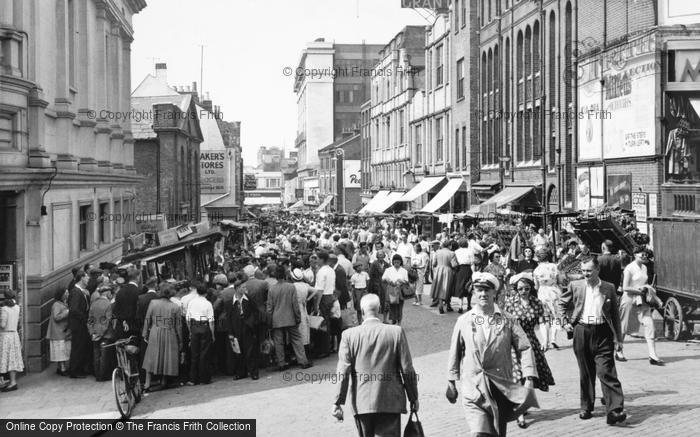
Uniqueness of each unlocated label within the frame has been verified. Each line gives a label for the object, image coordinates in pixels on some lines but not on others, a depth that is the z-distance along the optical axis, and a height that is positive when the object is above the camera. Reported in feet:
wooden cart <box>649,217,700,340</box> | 43.62 -3.87
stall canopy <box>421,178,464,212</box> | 125.39 +1.82
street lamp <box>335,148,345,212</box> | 251.19 +9.06
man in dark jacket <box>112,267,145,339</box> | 39.40 -4.88
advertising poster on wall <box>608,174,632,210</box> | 75.36 +1.30
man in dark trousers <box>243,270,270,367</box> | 41.34 -4.93
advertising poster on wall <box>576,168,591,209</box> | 85.46 +1.75
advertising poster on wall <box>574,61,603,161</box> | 82.38 +9.59
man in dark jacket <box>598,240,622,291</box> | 47.67 -3.77
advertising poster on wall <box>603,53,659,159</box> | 69.62 +8.73
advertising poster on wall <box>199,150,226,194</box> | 163.94 +7.67
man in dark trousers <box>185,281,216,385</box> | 39.01 -5.94
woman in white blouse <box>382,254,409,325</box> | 50.57 -4.96
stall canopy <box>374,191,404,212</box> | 155.85 +1.15
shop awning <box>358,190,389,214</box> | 164.66 +1.05
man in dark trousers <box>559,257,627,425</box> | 28.35 -4.57
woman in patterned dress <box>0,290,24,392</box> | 37.83 -6.10
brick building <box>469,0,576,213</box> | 93.71 +13.51
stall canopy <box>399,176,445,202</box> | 138.59 +3.28
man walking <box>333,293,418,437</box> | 22.26 -4.72
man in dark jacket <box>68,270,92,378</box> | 41.32 -6.17
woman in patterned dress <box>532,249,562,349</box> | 42.65 -4.44
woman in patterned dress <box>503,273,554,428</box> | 29.22 -4.20
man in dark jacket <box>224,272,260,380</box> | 40.19 -6.14
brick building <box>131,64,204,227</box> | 118.42 +7.75
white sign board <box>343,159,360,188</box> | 247.09 +11.12
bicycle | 32.60 -7.15
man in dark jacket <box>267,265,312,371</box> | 41.24 -5.18
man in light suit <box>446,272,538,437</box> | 22.59 -4.61
